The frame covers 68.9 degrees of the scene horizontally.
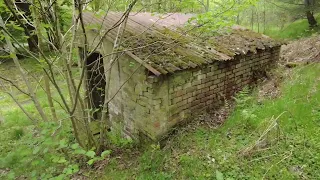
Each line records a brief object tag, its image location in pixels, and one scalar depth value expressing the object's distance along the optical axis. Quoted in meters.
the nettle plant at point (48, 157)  3.30
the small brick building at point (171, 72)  4.54
